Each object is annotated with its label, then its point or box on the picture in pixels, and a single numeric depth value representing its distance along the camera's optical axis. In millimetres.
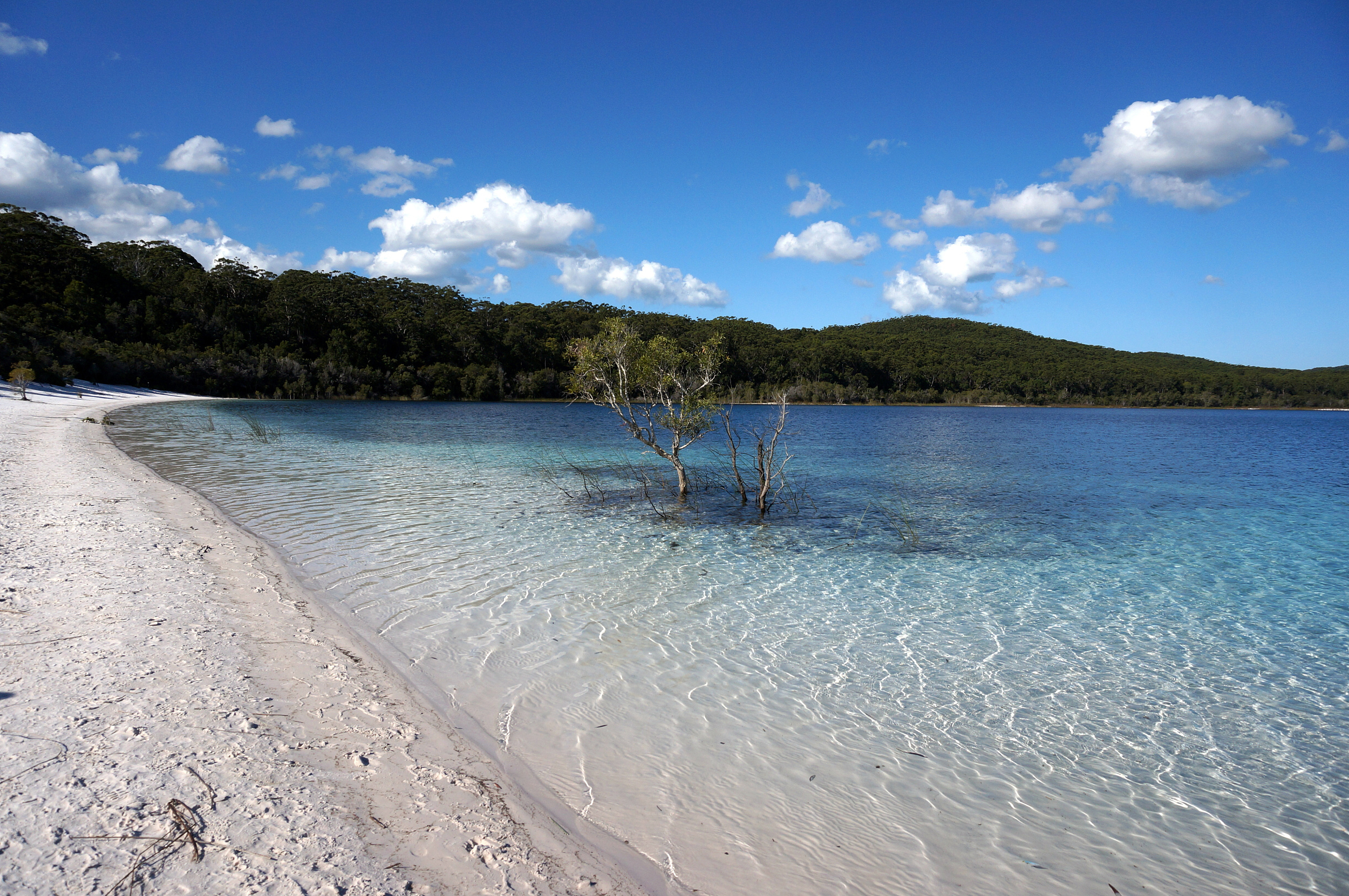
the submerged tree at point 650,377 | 13844
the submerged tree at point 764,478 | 12844
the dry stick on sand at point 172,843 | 2686
